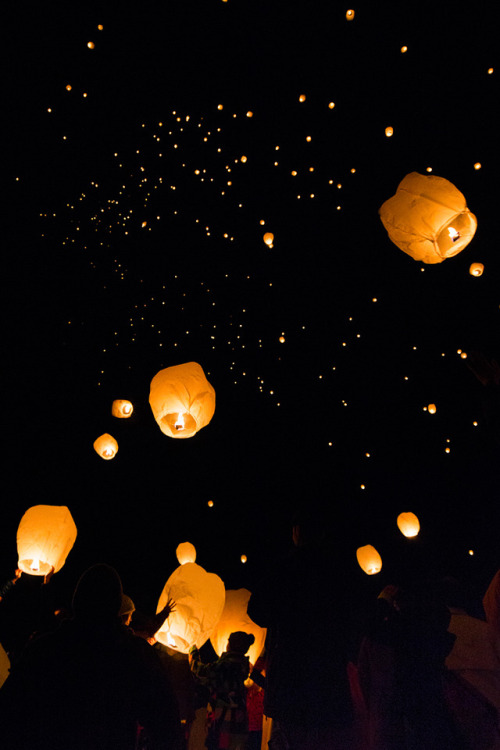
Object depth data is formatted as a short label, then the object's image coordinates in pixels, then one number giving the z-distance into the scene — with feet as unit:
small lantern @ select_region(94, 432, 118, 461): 12.58
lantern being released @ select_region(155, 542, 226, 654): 8.35
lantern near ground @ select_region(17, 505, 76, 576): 9.26
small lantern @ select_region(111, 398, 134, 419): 13.44
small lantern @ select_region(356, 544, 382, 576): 12.14
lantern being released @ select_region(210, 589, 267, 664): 11.59
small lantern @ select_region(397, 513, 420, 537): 12.56
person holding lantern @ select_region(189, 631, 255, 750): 8.26
